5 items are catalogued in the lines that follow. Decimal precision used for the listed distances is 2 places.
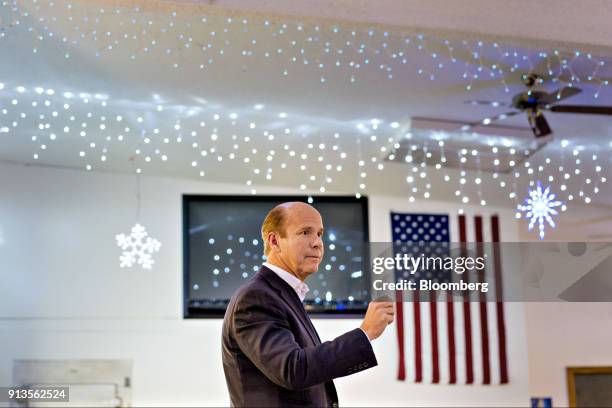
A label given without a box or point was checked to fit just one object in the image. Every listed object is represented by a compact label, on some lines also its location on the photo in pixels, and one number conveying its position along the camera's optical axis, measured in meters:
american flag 7.20
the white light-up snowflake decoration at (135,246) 6.55
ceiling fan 4.23
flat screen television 7.06
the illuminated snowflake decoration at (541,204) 5.44
